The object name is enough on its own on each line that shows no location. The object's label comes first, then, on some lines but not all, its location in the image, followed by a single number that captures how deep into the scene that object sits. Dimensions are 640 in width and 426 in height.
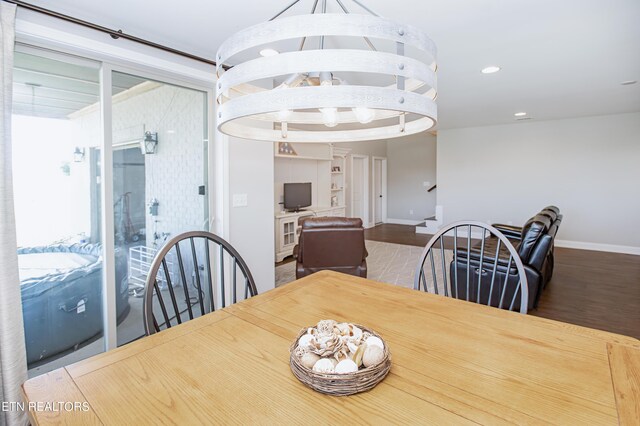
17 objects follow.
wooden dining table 0.77
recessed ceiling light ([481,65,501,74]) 3.22
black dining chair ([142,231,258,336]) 2.76
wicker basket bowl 0.81
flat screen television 5.90
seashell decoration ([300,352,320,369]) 0.86
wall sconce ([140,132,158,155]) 2.54
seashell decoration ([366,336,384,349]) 0.91
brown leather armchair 3.56
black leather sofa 3.14
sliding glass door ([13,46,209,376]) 2.00
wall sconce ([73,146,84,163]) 2.17
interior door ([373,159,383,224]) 9.66
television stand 5.43
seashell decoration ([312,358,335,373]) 0.84
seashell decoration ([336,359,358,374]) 0.83
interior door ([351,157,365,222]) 8.80
